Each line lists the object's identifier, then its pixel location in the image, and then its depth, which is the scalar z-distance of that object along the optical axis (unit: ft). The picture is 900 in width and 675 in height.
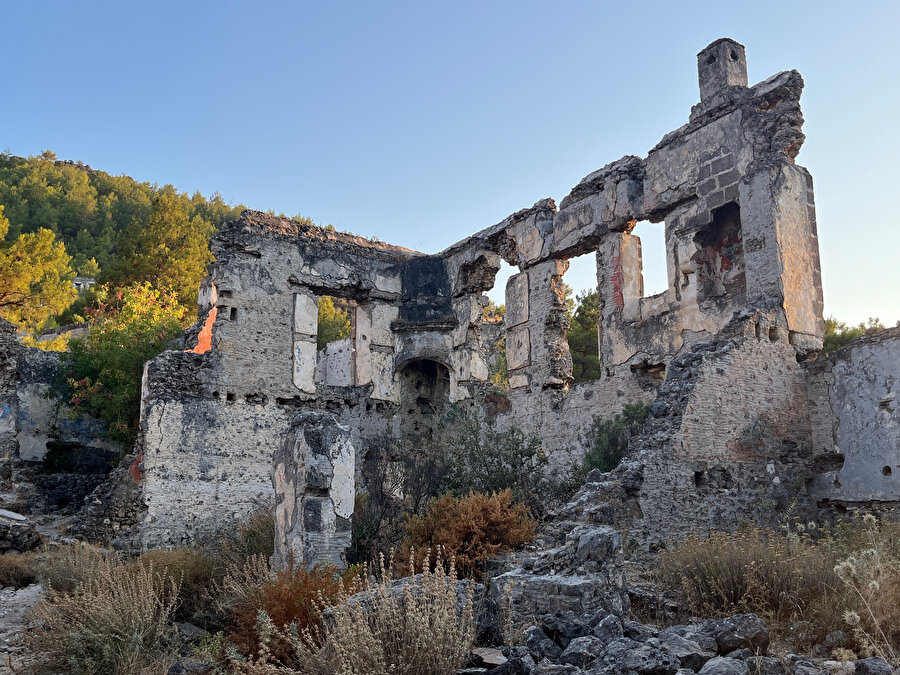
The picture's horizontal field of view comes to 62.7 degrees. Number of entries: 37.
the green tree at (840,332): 50.82
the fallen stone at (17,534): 34.68
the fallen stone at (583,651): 15.23
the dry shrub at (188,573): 26.66
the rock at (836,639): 16.44
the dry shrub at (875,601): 15.47
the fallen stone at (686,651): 14.49
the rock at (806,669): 14.07
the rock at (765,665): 14.03
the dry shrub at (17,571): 30.17
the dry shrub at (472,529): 24.43
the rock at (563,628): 17.02
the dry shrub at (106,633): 19.48
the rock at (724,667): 13.58
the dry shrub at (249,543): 31.09
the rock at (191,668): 17.47
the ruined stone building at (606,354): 28.66
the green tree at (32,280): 72.64
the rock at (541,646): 15.93
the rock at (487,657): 15.72
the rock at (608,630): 16.60
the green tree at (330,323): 90.79
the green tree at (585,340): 61.82
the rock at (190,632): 23.14
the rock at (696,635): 15.48
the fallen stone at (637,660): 14.03
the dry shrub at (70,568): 26.27
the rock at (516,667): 14.55
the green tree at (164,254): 86.89
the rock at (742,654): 14.79
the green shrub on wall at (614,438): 35.99
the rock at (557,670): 14.16
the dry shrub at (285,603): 18.75
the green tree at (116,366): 55.93
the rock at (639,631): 16.97
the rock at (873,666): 13.44
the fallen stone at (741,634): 15.60
